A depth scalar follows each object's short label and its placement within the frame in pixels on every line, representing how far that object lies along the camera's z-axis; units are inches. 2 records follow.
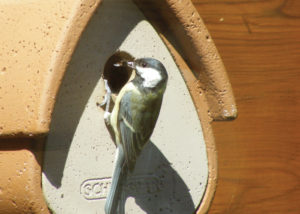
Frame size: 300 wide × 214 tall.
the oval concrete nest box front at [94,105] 137.4
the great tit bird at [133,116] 139.3
